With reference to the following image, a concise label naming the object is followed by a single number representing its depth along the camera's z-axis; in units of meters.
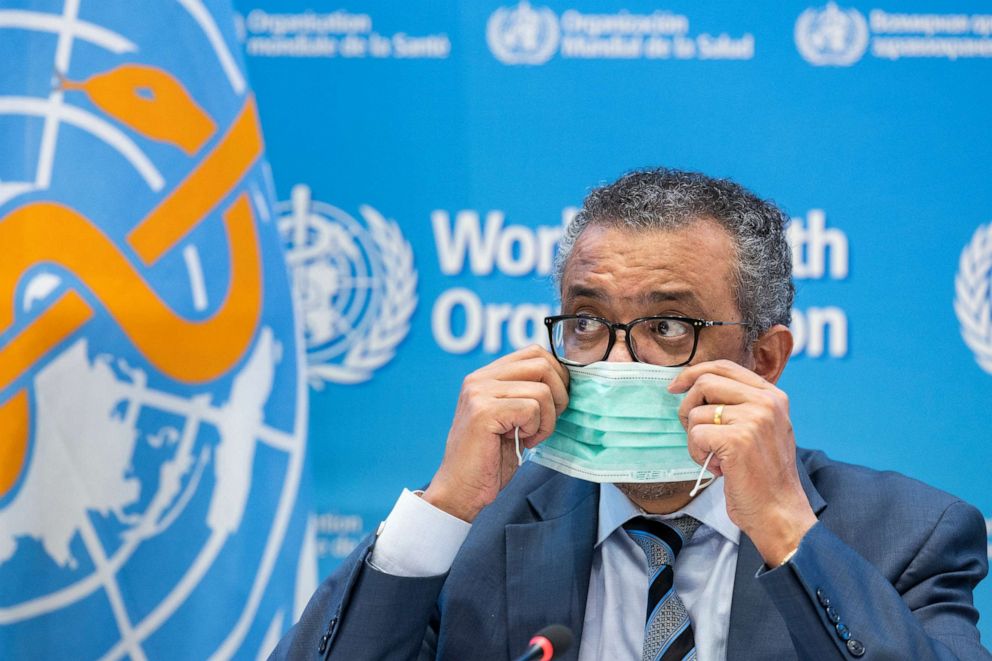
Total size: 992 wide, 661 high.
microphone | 3.01
